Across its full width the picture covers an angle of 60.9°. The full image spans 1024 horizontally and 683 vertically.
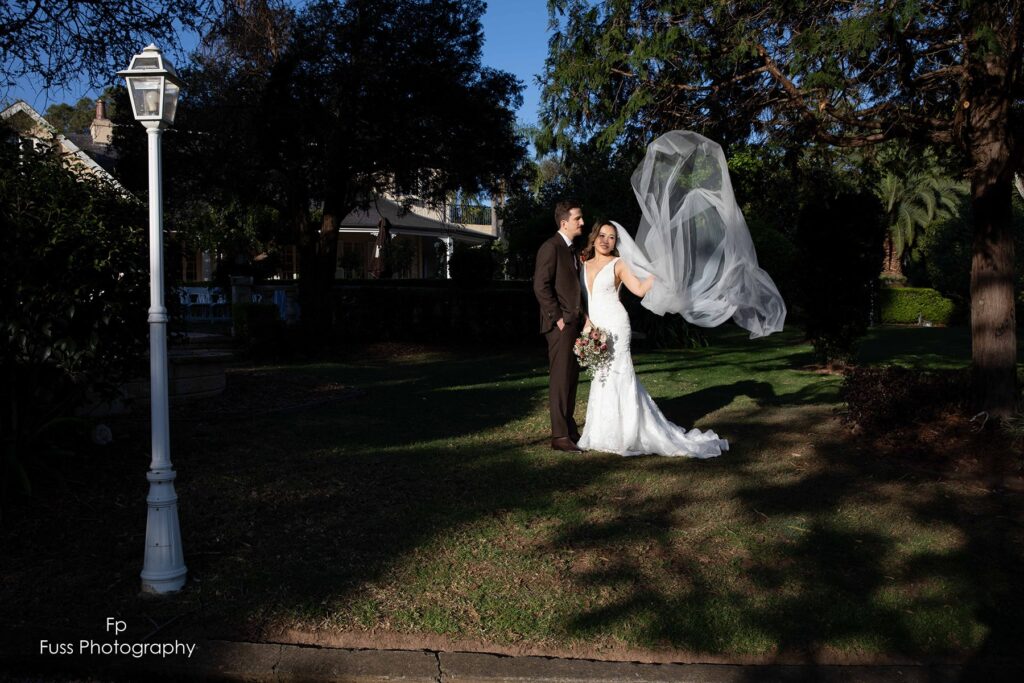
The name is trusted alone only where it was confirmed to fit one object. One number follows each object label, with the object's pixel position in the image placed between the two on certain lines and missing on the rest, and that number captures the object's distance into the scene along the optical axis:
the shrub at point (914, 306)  26.58
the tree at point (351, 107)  15.80
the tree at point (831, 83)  7.82
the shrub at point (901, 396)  8.28
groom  7.98
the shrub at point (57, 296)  5.96
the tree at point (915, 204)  36.19
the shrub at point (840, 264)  12.67
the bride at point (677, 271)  7.89
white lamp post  4.73
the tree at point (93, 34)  10.14
